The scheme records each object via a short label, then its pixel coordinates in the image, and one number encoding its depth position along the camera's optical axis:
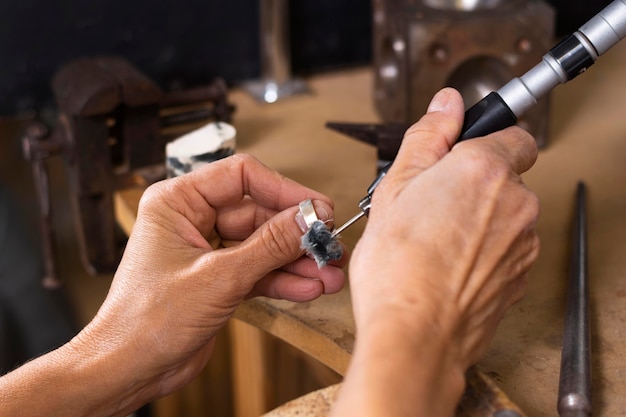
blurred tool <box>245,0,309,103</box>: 1.42
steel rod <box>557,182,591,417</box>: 0.65
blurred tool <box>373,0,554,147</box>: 1.16
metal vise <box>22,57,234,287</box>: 1.11
